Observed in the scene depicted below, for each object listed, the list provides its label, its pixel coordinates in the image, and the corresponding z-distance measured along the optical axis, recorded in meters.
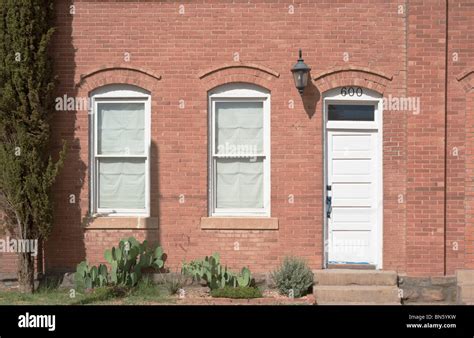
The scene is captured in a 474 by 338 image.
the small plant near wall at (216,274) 10.54
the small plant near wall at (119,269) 10.63
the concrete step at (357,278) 10.72
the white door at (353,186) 11.28
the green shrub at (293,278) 10.44
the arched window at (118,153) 11.36
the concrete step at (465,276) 10.80
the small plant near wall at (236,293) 10.14
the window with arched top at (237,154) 11.28
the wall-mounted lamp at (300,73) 10.82
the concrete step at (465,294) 10.66
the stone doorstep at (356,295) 10.43
